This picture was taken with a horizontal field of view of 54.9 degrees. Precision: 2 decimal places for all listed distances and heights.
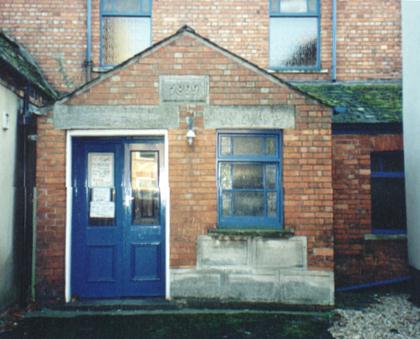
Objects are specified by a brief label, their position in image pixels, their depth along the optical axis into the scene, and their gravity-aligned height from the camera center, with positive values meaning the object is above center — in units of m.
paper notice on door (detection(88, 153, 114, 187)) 6.57 +0.32
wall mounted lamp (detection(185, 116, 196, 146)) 6.26 +0.88
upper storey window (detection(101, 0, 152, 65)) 8.95 +3.54
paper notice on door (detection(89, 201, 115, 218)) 6.54 -0.33
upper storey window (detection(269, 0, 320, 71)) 9.12 +3.49
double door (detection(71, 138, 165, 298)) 6.49 -0.49
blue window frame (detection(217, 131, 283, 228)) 6.48 +0.22
